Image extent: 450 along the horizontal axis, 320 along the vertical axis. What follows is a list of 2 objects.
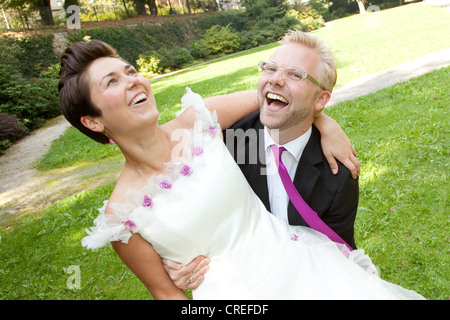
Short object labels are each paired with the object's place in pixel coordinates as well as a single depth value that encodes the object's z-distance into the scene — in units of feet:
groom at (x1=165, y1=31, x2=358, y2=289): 7.61
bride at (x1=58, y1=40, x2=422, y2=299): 6.65
